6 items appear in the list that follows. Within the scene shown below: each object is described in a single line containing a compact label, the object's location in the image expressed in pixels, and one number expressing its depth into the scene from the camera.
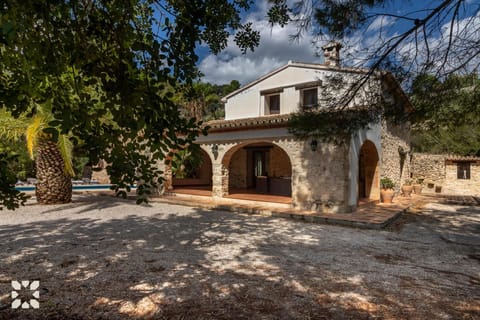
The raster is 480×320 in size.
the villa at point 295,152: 9.18
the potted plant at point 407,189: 15.05
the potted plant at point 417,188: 16.69
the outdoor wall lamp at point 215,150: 12.25
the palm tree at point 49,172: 10.16
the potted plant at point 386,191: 11.73
